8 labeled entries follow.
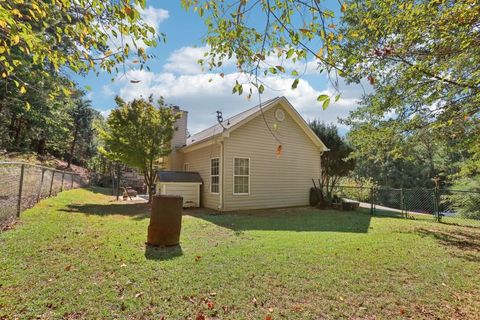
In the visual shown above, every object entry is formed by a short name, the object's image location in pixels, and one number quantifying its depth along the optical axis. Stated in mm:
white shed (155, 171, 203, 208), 11938
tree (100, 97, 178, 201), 12242
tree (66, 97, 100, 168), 27023
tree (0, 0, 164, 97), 2939
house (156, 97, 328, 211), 11453
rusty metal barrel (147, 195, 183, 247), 5328
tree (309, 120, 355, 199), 17875
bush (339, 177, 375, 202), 16500
